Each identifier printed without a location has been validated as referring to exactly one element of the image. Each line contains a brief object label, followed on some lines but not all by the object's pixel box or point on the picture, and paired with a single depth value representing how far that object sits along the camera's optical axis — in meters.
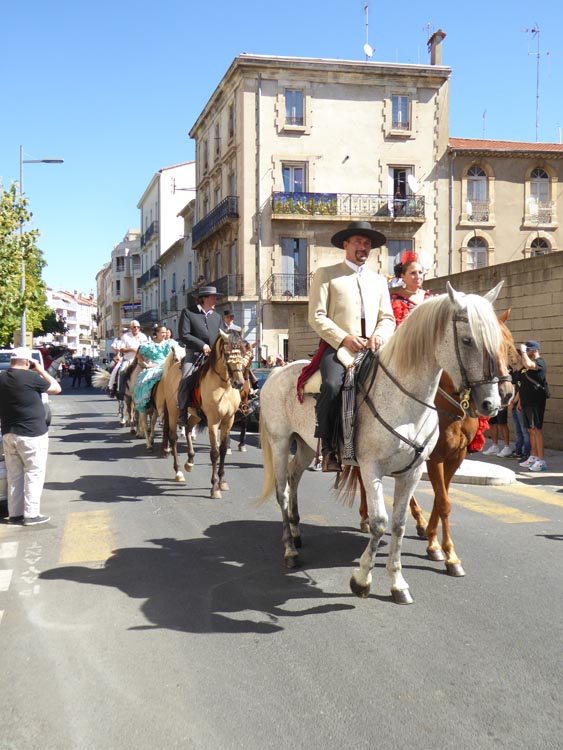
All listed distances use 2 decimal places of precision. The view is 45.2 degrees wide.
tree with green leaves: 21.50
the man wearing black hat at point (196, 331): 9.72
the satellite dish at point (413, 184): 35.00
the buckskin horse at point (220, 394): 8.92
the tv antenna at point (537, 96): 33.12
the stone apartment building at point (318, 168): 34.81
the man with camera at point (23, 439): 7.50
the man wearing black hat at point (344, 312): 5.13
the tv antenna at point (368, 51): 35.97
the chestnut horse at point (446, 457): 5.52
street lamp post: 26.27
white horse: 4.31
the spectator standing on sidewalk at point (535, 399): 11.45
